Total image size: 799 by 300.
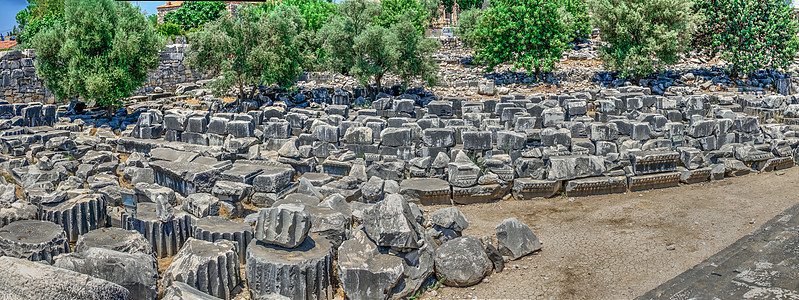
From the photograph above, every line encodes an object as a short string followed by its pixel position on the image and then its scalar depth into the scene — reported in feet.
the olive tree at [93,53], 63.05
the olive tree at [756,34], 86.84
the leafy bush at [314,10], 117.80
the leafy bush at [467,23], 116.57
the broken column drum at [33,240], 27.22
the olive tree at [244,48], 68.44
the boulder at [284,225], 26.68
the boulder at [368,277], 26.76
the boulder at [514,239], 31.50
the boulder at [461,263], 28.58
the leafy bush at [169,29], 128.03
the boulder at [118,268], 24.47
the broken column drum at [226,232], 29.86
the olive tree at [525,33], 90.38
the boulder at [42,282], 20.06
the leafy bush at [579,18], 118.21
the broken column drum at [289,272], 25.86
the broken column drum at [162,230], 31.17
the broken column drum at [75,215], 32.12
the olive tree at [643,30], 84.38
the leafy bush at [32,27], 116.67
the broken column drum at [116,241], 27.81
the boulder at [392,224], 27.50
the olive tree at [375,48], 72.69
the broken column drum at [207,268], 25.66
